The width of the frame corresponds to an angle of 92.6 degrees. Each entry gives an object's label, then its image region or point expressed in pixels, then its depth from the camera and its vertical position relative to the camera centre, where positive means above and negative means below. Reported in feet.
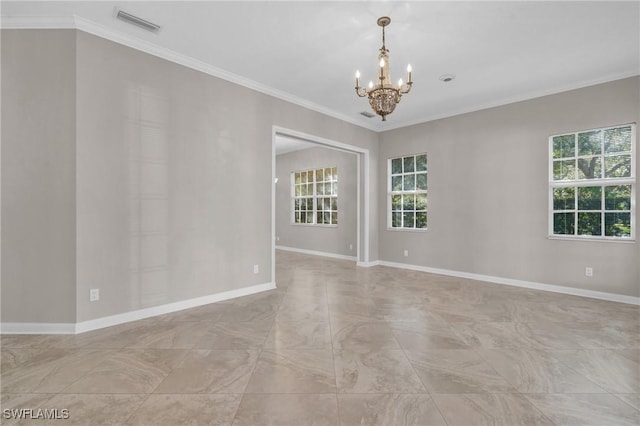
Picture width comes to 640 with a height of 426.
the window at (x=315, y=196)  26.63 +1.42
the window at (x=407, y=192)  20.76 +1.35
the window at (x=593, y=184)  13.62 +1.33
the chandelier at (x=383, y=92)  9.69 +3.89
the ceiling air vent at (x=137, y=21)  9.68 +6.22
